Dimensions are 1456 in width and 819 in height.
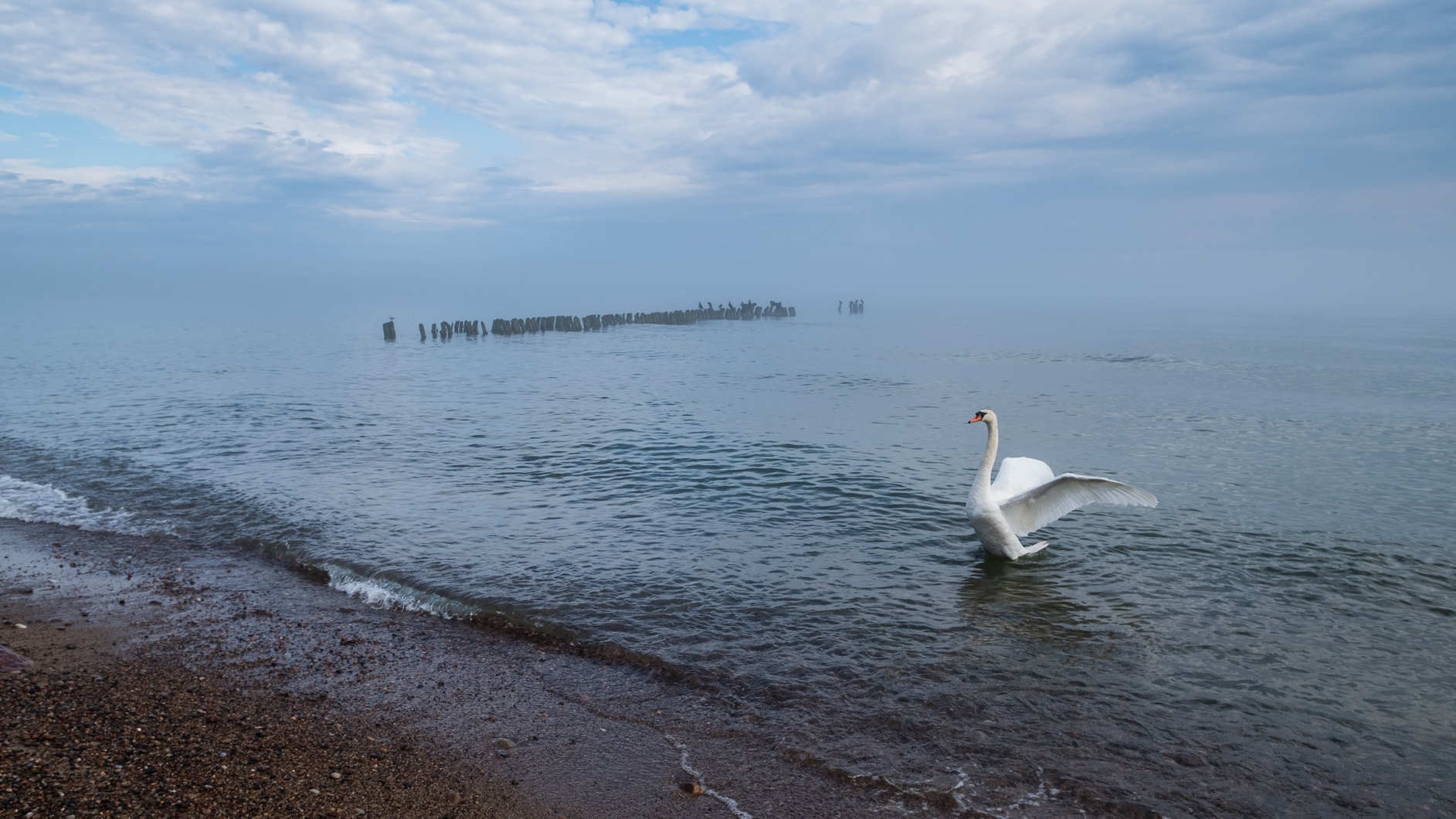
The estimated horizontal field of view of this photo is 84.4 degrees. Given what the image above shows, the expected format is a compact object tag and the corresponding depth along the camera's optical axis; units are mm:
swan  10156
